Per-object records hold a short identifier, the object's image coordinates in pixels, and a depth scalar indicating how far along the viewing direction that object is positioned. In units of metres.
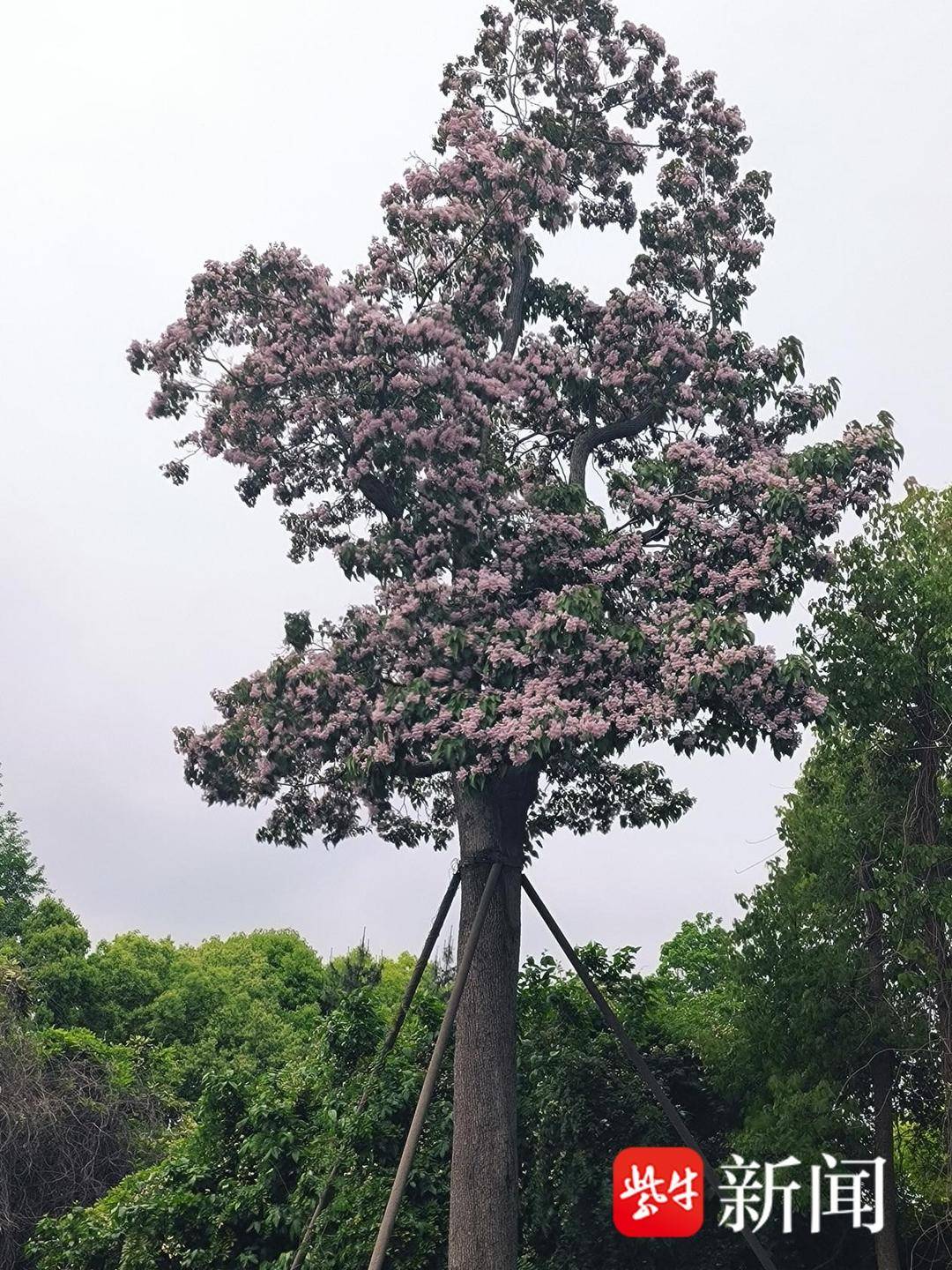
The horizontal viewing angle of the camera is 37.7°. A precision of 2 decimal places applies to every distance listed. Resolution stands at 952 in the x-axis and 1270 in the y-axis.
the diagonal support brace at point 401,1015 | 14.25
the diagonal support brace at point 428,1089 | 11.95
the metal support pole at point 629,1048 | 13.79
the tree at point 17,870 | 39.97
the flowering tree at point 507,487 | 12.70
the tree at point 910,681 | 14.77
